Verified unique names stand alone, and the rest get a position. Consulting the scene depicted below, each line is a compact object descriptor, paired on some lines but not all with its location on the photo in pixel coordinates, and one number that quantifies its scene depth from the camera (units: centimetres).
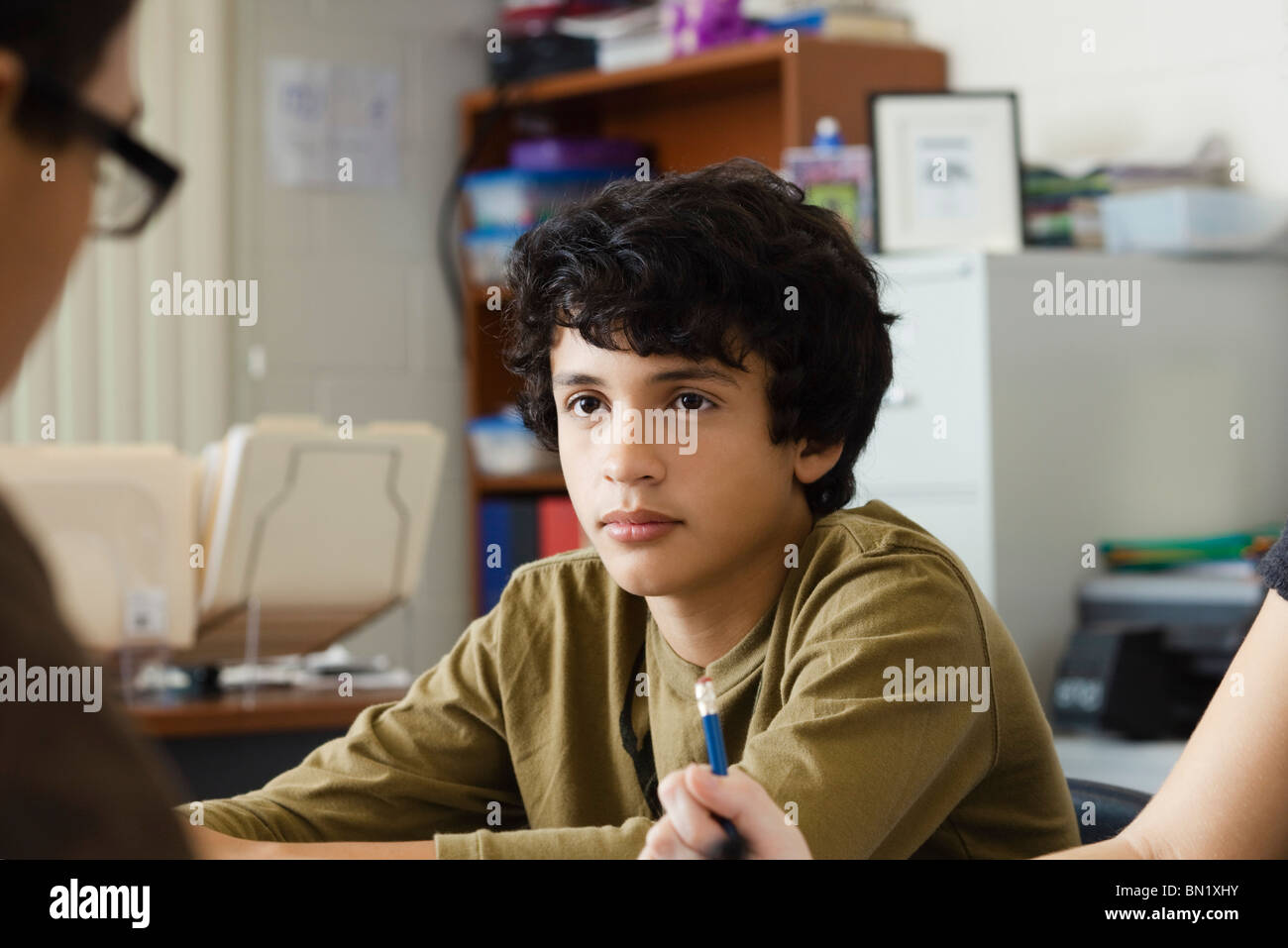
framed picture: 409
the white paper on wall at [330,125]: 503
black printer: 370
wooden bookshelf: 446
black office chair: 241
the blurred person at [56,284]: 74
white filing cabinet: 390
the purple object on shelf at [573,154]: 492
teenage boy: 205
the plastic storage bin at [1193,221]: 397
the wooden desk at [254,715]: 370
